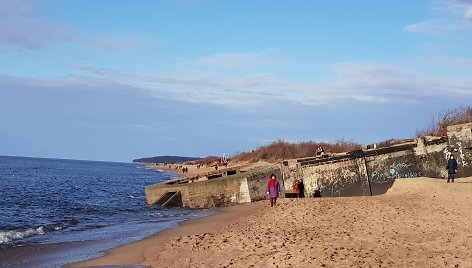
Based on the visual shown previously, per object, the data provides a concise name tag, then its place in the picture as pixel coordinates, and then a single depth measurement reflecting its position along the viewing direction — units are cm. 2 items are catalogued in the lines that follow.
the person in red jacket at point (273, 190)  2395
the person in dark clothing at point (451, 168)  2583
